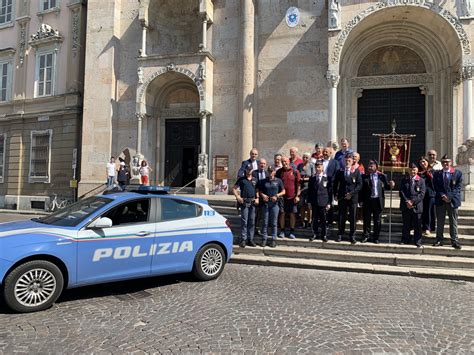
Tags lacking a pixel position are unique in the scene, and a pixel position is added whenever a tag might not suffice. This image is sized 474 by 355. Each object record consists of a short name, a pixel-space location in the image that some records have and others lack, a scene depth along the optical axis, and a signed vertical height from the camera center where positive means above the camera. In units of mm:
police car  4859 -802
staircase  7621 -1323
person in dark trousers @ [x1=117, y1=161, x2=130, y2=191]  16375 +672
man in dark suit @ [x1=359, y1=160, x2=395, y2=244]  8734 -43
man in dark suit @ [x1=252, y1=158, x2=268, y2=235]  9176 +480
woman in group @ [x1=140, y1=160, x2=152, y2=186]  16422 +825
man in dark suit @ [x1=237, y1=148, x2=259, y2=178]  9180 +763
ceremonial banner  9961 +1173
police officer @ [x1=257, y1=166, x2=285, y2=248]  8906 -134
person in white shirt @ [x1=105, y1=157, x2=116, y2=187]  16797 +820
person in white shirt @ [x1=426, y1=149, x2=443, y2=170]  9289 +904
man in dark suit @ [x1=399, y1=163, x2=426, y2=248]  8438 -132
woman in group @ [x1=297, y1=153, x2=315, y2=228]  9805 +156
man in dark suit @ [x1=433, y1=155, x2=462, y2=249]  8297 -8
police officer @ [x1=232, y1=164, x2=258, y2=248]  8906 -223
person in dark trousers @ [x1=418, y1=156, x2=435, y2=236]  8859 -89
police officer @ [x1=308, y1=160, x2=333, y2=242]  8867 -44
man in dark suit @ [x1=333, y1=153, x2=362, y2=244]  8758 +88
